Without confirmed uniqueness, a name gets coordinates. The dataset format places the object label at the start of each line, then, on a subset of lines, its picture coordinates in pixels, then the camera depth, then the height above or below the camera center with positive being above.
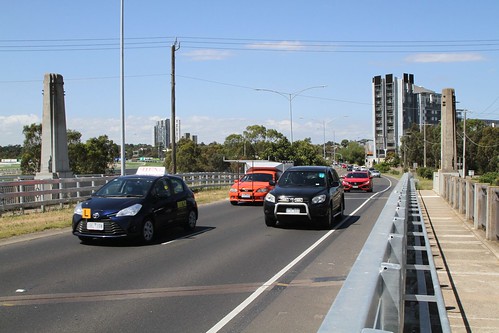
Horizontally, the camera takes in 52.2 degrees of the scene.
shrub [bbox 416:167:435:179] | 69.56 -1.61
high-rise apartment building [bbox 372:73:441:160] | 174.88 +18.60
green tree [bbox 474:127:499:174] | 87.38 +1.70
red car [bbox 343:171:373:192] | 34.50 -1.35
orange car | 22.70 -1.09
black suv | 13.98 -0.97
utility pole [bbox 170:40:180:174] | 32.22 +3.61
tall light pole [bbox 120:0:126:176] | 24.27 +4.51
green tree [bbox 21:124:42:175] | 57.59 +1.92
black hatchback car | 10.80 -0.98
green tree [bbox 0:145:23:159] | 124.81 +3.98
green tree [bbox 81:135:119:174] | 63.91 +1.47
